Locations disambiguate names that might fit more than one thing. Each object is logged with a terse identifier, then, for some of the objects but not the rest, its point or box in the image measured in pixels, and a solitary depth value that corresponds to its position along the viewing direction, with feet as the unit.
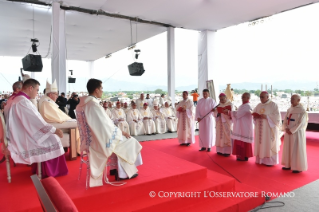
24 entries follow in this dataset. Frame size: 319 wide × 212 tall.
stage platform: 9.33
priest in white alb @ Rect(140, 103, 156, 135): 33.17
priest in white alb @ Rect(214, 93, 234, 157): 20.38
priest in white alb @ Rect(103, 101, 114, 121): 30.09
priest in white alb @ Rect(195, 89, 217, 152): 22.33
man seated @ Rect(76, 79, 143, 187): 10.00
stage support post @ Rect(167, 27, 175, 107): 37.81
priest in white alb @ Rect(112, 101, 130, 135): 30.53
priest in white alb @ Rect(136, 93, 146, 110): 35.16
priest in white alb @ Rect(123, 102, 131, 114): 33.58
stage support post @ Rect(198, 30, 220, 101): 39.22
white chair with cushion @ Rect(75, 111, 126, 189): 10.29
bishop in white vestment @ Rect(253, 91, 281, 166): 17.42
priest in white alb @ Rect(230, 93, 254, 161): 18.74
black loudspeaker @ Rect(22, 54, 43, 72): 27.76
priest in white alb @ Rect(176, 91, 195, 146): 24.94
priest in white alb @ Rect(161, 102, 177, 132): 34.55
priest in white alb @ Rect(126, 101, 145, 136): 32.37
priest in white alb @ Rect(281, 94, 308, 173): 15.60
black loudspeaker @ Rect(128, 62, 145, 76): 36.14
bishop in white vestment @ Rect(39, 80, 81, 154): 14.80
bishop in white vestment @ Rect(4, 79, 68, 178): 10.78
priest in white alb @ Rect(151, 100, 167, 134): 34.01
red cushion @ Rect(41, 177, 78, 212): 3.96
